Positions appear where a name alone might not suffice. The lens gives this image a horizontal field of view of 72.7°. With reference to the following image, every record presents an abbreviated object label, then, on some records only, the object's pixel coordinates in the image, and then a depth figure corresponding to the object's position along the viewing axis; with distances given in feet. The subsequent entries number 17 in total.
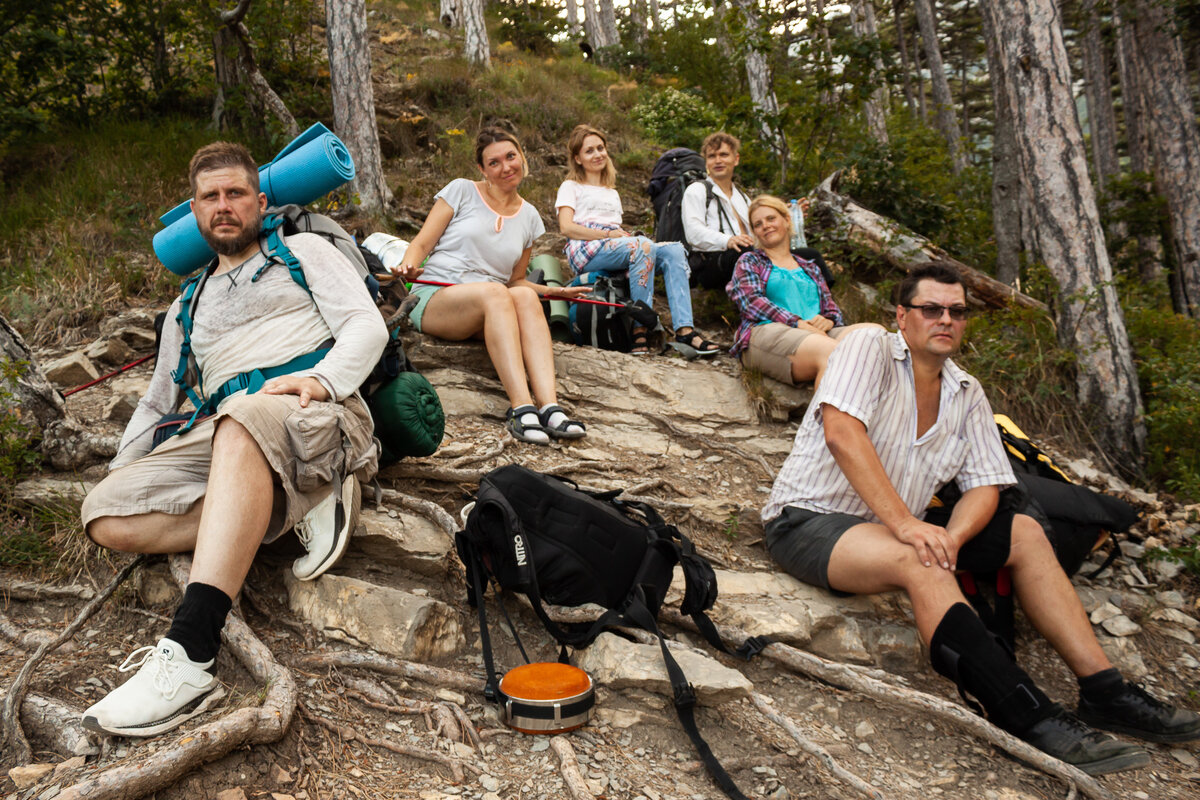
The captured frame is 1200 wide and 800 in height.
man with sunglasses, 9.76
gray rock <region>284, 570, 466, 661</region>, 9.70
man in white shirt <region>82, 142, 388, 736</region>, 8.13
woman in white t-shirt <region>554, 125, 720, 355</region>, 20.84
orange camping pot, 8.71
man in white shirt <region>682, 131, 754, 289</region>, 21.50
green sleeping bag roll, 11.84
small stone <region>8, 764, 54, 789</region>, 7.38
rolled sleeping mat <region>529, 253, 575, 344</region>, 20.67
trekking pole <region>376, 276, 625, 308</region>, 20.14
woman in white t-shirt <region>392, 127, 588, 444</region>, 15.80
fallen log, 22.94
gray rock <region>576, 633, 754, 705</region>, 9.43
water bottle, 21.93
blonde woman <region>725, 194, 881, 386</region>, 18.54
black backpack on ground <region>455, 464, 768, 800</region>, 10.01
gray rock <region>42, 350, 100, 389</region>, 16.85
